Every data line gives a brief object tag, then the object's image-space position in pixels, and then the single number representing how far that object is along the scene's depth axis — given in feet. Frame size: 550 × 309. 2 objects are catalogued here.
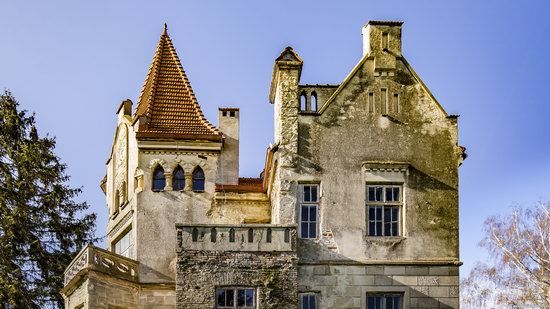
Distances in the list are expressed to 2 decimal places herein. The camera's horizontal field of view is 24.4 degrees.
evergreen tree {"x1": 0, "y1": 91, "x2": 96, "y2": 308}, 148.46
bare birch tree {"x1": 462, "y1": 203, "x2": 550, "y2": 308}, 147.95
